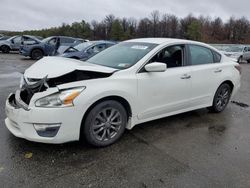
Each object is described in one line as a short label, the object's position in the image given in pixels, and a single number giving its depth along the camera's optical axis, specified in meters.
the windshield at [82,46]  9.56
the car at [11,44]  15.50
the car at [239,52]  17.01
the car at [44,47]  12.17
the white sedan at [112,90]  2.41
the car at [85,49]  8.83
